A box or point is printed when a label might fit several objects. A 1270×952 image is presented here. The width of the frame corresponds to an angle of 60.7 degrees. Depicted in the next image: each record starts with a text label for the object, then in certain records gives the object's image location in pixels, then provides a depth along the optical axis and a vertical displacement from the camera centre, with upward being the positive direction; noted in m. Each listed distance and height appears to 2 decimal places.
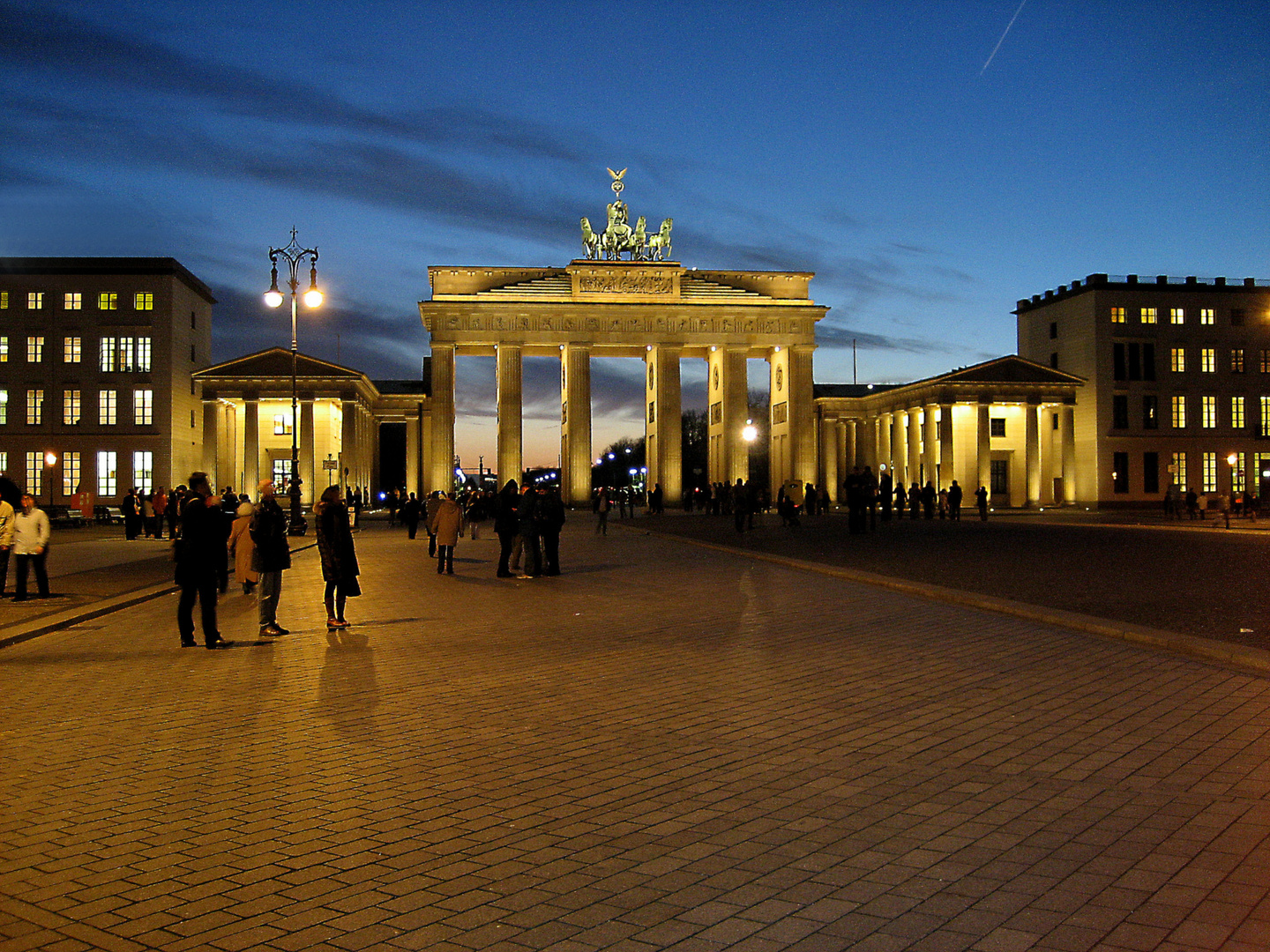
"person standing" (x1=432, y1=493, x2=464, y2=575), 22.50 -0.83
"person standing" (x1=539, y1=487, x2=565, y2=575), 21.95 -0.76
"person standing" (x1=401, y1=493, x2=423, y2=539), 37.34 -0.85
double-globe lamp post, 31.12 +5.62
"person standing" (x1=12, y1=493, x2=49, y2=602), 16.77 -0.66
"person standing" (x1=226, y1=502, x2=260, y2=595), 15.20 -0.79
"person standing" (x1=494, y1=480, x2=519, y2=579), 21.83 -0.67
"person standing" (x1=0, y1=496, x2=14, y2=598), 16.88 -0.60
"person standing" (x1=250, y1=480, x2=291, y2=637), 13.30 -0.79
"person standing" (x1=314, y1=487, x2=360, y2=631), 13.88 -0.78
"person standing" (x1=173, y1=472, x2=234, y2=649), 12.49 -0.82
